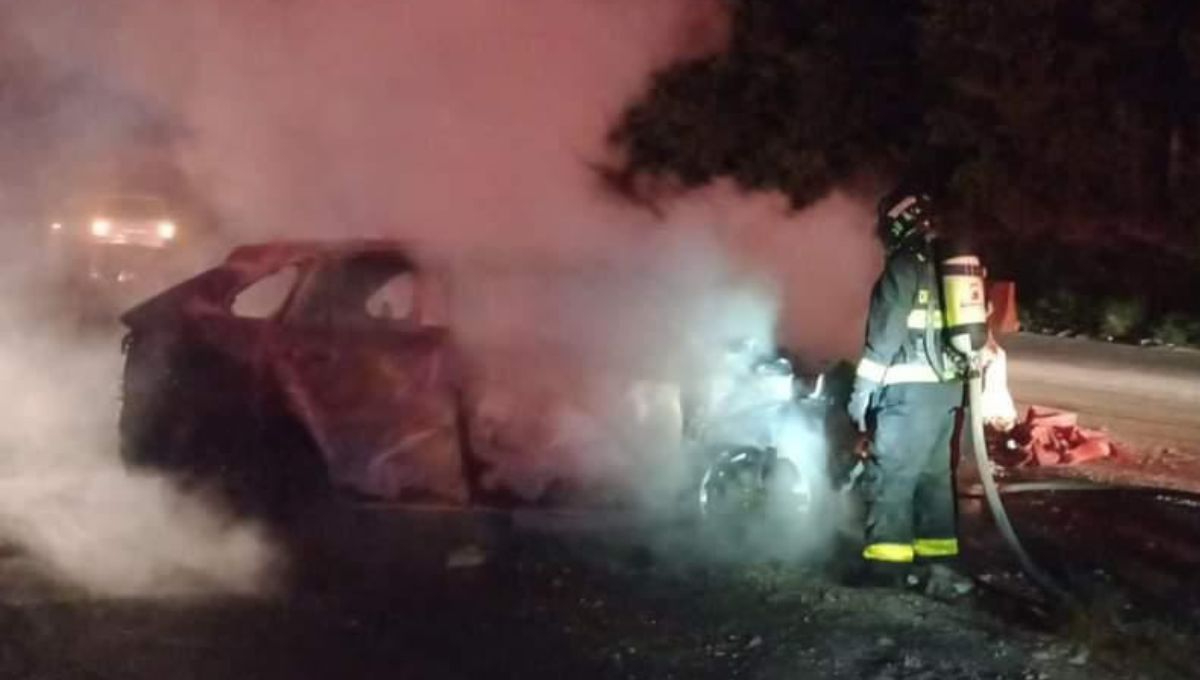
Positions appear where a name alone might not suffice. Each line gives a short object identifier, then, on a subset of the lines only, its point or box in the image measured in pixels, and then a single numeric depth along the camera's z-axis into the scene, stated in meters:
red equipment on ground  11.87
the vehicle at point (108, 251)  12.58
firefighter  8.03
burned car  8.91
